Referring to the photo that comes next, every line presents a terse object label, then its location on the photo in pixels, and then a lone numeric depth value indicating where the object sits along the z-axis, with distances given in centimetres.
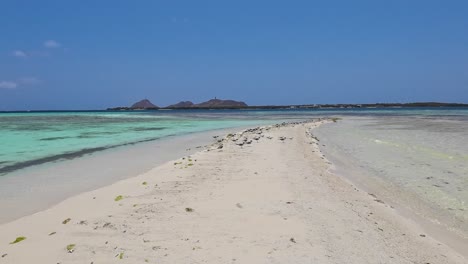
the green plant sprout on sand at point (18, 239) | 436
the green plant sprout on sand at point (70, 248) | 403
